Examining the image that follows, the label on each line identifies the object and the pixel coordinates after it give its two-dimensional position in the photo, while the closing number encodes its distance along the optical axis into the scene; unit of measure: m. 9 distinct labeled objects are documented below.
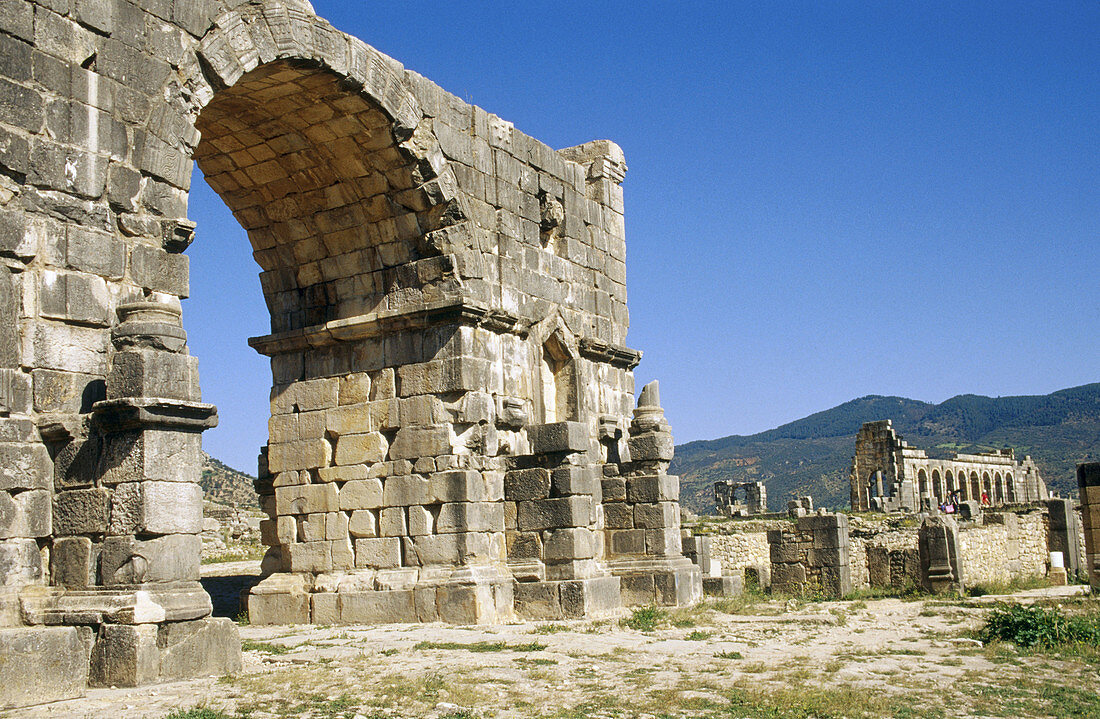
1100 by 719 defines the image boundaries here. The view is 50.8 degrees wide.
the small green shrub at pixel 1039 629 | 9.58
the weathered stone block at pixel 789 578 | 17.41
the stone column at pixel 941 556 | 16.61
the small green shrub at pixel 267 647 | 9.41
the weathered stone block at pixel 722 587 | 14.77
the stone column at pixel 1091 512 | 14.43
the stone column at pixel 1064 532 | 22.28
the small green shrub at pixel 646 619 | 11.01
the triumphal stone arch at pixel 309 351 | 7.74
